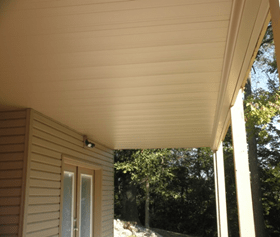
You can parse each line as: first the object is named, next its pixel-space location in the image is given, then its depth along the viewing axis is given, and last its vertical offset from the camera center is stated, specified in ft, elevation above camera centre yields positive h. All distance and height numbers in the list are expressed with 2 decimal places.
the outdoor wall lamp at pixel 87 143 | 17.72 +2.52
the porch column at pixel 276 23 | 3.63 +1.89
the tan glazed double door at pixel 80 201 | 16.28 -0.67
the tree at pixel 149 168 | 38.63 +2.45
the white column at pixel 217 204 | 20.01 -1.08
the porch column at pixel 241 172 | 8.48 +0.42
